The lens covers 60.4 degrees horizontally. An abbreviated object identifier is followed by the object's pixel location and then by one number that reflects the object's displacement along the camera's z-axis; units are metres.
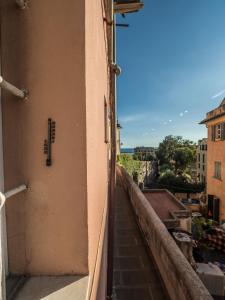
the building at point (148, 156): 50.28
